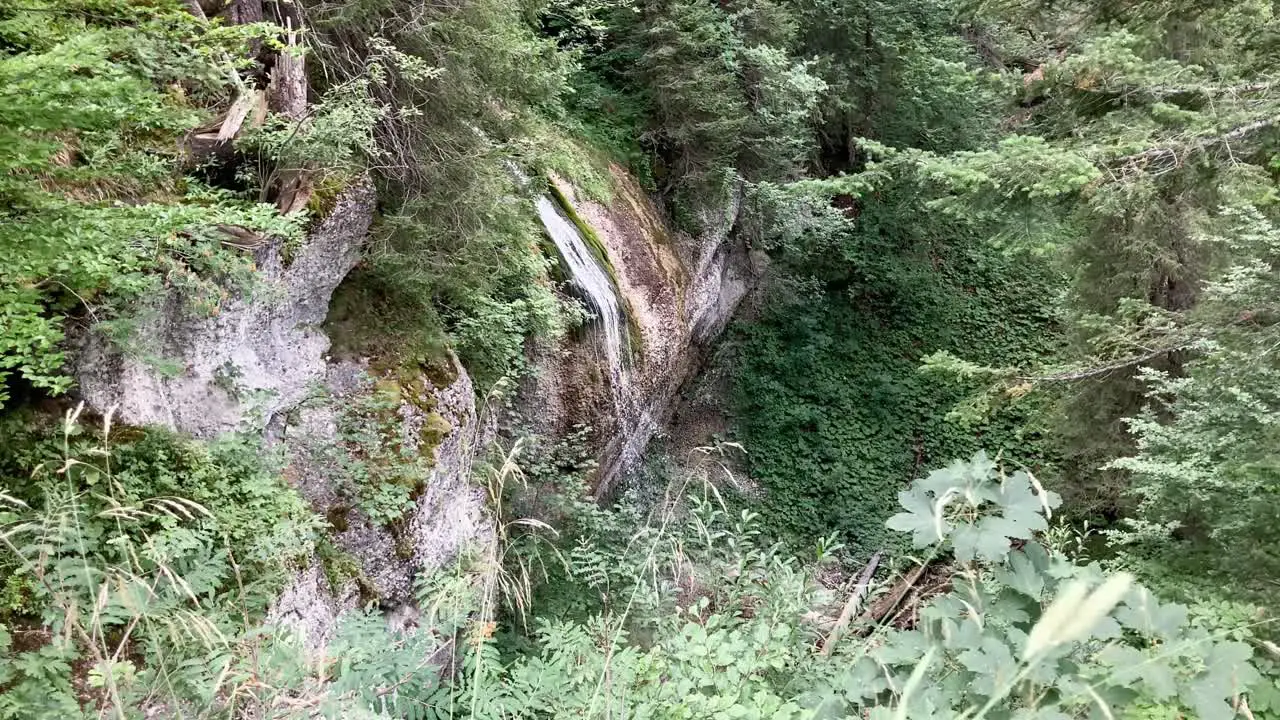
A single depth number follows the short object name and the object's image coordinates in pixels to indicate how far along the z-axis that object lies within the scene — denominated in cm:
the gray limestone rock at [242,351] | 333
